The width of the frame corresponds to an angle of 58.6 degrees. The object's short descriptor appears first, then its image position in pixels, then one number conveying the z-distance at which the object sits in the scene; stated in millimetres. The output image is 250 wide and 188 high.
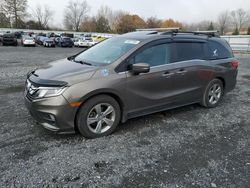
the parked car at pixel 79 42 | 30569
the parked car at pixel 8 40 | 26969
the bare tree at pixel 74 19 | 87438
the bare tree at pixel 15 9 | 61156
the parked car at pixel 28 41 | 27766
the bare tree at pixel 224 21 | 90625
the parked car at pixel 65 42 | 29938
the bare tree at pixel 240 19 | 94556
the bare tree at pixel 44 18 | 81625
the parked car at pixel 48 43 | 29391
